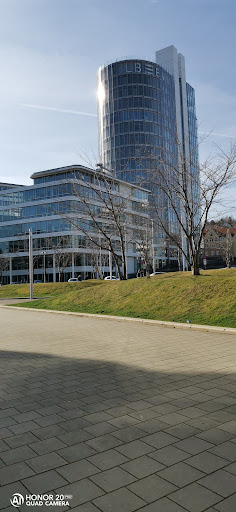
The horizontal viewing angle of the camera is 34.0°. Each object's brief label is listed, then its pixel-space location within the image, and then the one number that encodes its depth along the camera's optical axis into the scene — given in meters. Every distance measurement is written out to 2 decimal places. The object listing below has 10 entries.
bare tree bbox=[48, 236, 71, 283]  60.19
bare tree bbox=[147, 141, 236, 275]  17.89
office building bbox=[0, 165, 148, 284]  61.31
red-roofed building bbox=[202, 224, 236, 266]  61.77
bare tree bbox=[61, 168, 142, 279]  22.84
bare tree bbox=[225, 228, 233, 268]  59.53
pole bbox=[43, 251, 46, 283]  62.33
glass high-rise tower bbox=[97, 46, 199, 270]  94.06
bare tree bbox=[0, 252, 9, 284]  68.00
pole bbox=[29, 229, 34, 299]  29.48
